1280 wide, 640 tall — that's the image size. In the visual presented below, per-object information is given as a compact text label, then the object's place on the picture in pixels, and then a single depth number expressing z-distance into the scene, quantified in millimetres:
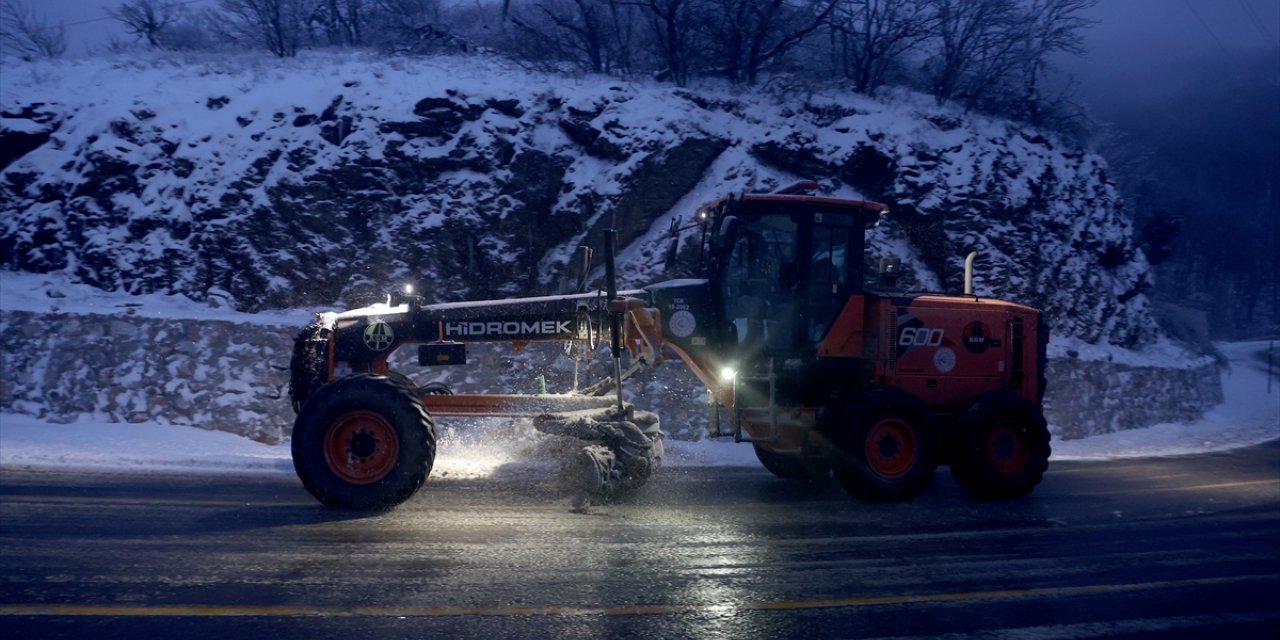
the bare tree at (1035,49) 22797
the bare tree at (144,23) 25172
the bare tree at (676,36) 21562
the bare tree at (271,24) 24766
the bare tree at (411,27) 24250
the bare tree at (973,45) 22703
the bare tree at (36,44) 22594
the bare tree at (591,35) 22828
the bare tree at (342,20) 27344
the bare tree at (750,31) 21609
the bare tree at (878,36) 22422
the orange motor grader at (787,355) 8211
